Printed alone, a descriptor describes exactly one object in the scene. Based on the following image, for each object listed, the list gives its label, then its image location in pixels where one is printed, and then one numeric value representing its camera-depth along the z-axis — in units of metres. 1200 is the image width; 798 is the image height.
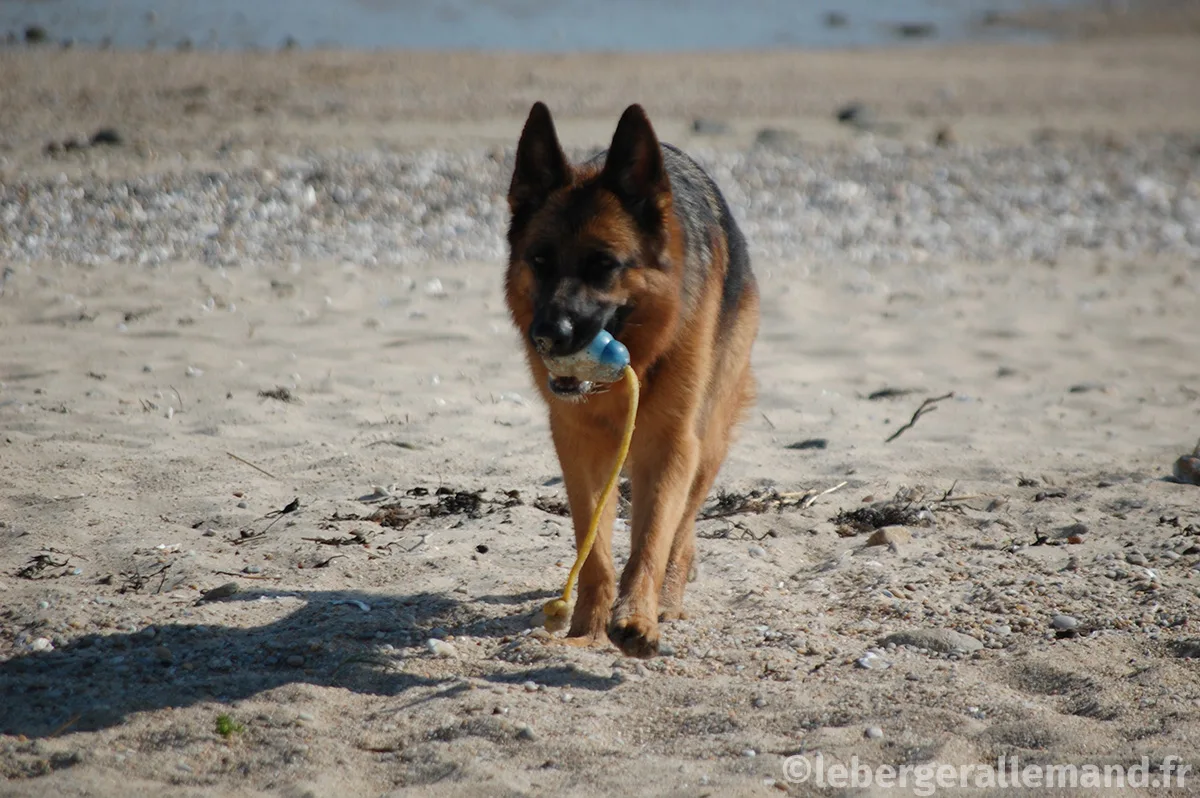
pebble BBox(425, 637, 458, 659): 9.55
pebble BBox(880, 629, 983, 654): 9.96
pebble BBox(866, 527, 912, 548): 11.95
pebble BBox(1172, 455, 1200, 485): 13.64
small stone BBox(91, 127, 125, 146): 26.42
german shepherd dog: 9.56
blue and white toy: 9.32
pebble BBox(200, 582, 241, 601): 10.12
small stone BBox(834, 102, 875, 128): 34.22
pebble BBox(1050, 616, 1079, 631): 10.27
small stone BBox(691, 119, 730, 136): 32.00
